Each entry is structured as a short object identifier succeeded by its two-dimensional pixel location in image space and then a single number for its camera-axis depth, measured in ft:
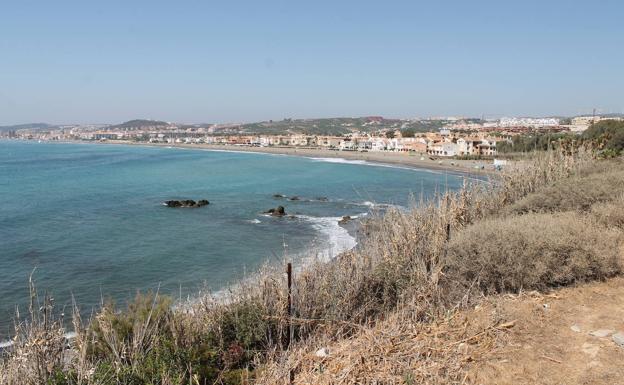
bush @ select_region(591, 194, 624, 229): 29.99
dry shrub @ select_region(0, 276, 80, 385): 15.08
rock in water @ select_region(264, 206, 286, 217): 93.50
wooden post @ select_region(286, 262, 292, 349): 20.75
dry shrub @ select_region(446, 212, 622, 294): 23.03
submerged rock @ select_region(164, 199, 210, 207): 107.98
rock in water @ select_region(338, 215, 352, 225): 84.97
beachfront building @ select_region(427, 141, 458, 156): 295.69
